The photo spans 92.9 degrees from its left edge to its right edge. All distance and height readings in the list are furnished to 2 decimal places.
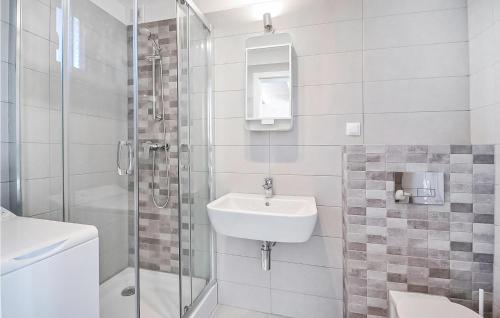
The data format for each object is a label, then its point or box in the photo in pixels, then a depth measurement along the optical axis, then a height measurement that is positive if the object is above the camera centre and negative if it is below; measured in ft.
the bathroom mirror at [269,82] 5.71 +1.86
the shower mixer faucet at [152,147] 4.69 +0.24
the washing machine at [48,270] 2.19 -1.16
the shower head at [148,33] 4.69 +2.55
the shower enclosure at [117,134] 3.93 +0.47
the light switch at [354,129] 5.39 +0.64
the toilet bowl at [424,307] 3.60 -2.40
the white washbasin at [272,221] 4.51 -1.25
